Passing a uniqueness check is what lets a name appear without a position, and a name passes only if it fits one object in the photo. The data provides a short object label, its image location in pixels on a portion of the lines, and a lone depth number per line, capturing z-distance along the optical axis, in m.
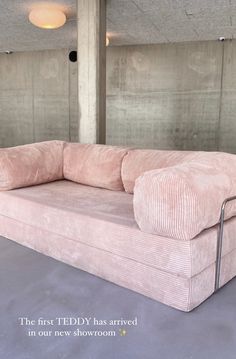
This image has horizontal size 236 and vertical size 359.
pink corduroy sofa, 1.68
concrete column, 3.82
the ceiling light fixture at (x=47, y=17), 4.11
